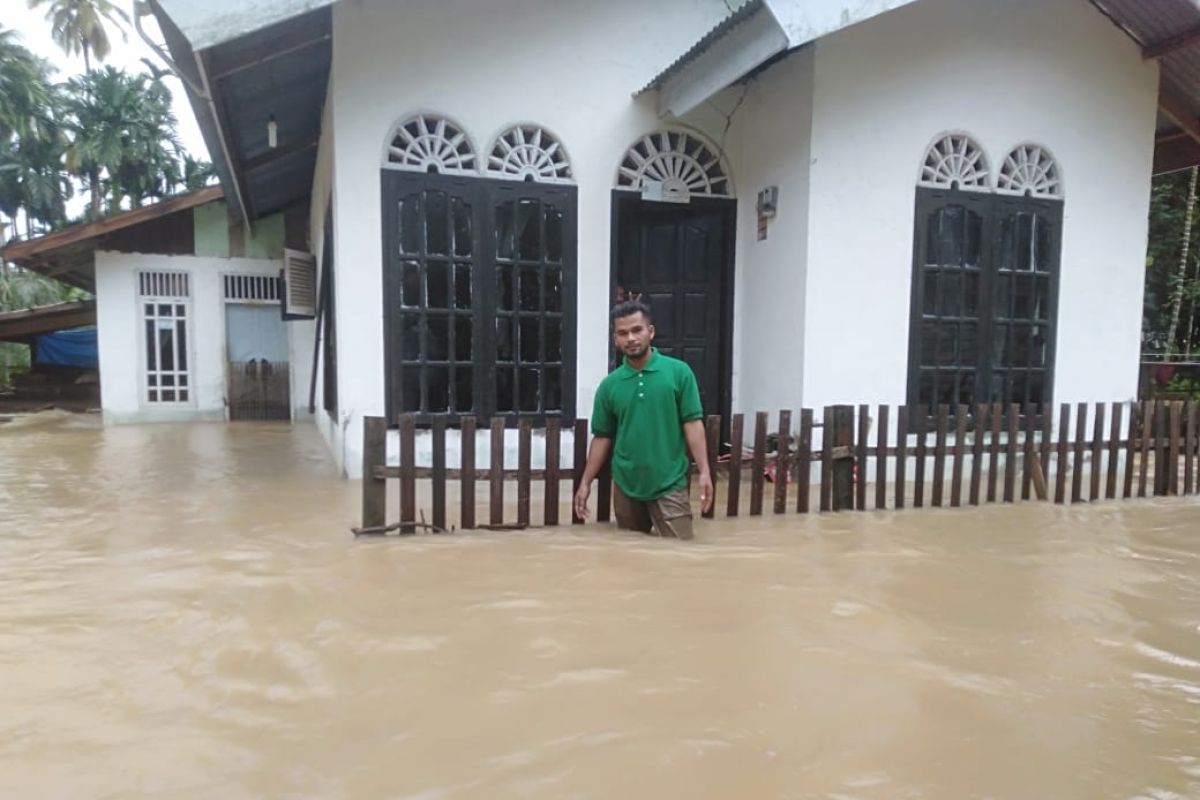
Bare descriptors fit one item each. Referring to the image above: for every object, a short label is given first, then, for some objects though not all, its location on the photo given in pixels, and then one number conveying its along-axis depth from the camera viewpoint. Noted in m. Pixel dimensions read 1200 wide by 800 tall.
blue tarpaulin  19.77
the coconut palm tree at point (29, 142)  23.06
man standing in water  4.32
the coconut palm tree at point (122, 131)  24.44
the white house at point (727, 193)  6.42
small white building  12.41
